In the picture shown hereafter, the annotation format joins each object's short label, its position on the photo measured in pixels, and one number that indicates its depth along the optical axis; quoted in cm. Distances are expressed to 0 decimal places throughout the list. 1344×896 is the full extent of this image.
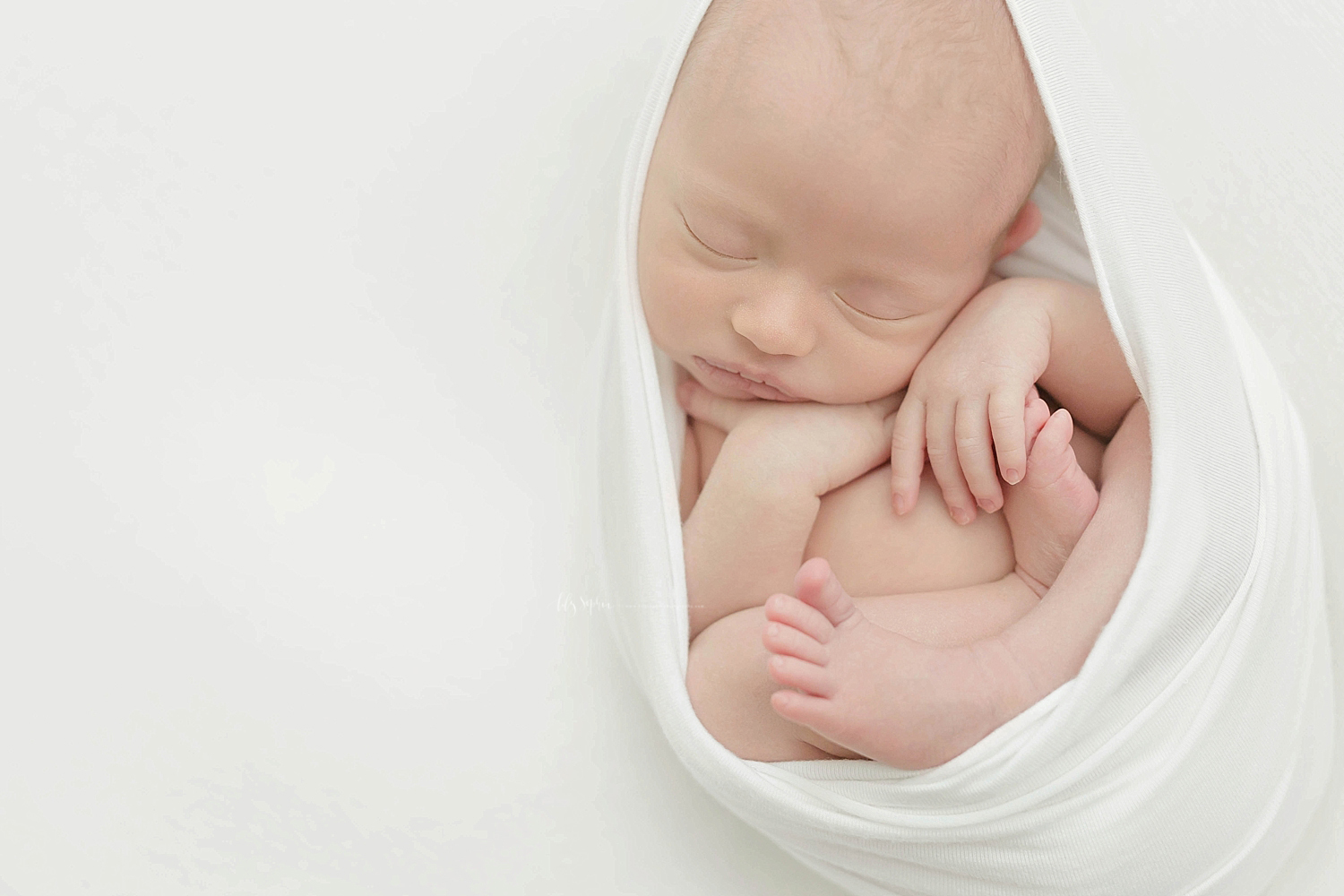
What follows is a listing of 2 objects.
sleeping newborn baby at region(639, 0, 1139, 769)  67
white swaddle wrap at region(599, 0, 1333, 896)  67
